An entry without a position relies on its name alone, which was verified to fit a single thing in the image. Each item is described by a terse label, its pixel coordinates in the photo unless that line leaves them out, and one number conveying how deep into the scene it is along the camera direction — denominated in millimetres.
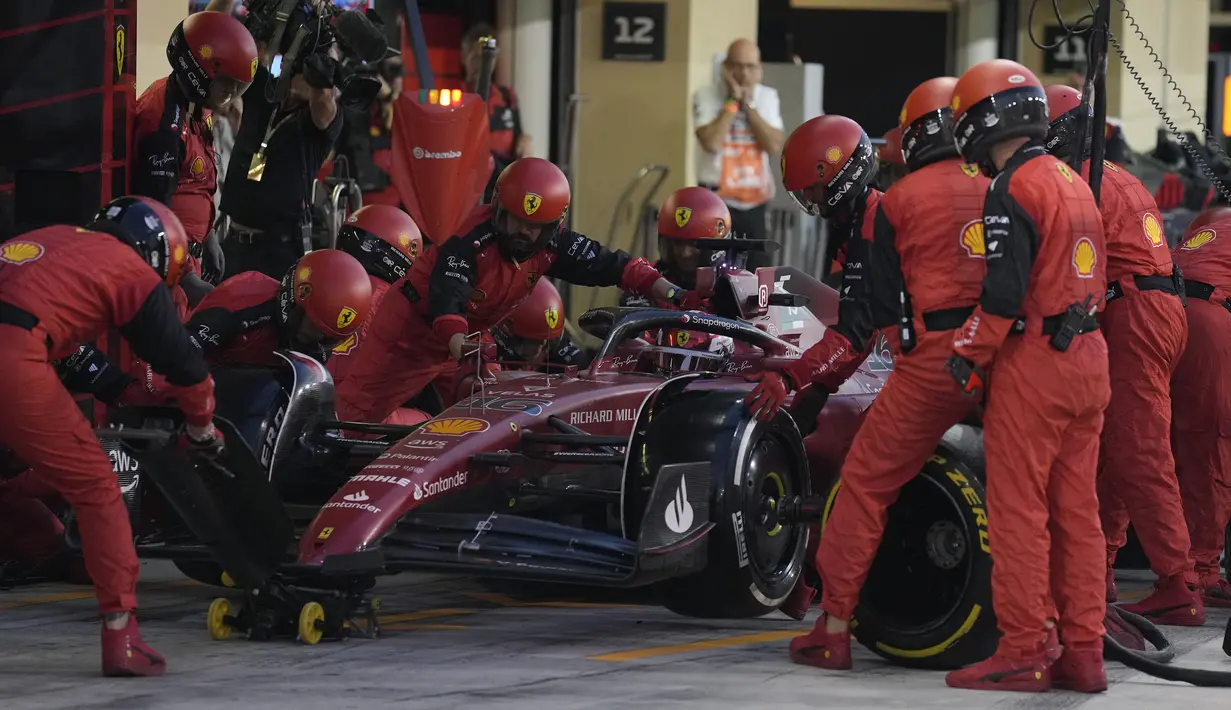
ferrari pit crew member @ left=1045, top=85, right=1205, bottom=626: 17141
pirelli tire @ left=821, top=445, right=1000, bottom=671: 14320
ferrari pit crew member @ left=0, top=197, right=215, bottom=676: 13844
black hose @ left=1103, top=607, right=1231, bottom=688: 14023
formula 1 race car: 14781
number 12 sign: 34812
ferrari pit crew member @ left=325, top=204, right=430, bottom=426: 22437
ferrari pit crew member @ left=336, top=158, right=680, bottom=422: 19000
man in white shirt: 31703
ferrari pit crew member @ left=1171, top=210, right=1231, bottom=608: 18609
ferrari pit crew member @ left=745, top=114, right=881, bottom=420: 17375
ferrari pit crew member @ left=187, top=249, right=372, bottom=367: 18578
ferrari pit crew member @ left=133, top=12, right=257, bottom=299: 20562
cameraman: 23578
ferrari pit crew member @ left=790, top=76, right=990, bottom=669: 14125
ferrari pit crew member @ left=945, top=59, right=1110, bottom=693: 13641
